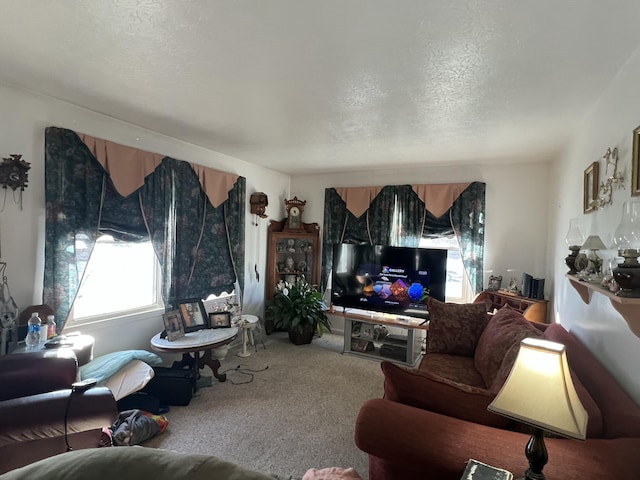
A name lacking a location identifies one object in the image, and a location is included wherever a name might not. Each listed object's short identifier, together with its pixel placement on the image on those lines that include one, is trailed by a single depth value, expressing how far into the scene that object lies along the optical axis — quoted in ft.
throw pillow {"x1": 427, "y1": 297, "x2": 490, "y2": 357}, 9.04
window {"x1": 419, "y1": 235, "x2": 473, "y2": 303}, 13.48
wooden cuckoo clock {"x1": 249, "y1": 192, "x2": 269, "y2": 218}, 13.99
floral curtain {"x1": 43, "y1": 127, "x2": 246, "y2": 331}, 7.88
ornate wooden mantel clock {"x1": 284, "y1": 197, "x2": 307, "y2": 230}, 15.58
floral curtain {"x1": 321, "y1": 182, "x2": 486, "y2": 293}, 12.84
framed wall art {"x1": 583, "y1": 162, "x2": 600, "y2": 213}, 6.51
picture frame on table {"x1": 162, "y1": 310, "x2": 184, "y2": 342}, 9.46
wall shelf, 3.64
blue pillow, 7.47
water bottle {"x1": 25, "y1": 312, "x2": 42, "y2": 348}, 6.87
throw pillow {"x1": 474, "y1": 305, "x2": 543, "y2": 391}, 6.64
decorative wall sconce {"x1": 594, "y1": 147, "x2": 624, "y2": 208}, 5.42
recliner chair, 4.99
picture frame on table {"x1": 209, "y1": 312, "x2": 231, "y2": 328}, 10.68
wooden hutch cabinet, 15.11
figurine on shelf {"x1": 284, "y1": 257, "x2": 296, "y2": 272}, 15.37
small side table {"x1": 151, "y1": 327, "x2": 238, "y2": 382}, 9.07
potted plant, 13.75
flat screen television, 12.57
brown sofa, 3.41
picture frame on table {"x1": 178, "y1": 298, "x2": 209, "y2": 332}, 10.19
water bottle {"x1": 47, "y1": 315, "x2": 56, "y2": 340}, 7.33
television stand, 12.24
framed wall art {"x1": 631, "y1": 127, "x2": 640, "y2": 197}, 4.51
